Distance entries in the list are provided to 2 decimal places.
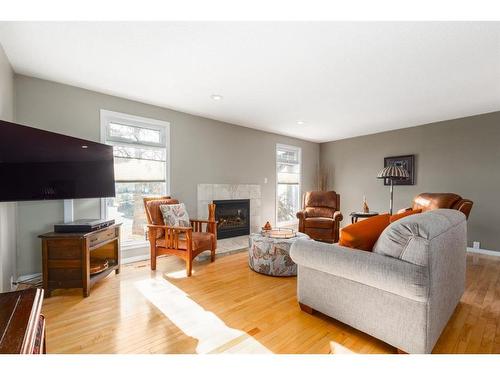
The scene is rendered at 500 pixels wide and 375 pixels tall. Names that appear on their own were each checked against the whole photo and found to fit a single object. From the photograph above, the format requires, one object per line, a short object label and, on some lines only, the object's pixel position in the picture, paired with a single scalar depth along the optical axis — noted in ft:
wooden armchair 9.56
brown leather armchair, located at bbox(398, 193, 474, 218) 9.88
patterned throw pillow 10.34
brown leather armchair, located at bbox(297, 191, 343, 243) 14.28
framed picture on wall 15.64
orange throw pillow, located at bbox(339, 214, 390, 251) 5.72
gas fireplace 14.74
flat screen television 6.09
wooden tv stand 7.66
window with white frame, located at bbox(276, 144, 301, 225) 18.62
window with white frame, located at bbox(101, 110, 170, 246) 10.92
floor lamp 12.39
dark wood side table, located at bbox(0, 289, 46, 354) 2.29
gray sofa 4.59
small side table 13.40
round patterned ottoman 9.32
